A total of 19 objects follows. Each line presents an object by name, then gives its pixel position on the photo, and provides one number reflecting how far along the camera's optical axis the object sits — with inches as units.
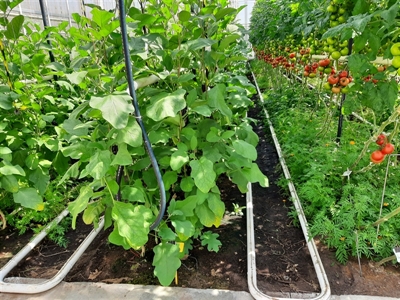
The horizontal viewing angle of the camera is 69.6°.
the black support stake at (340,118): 87.7
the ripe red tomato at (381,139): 64.3
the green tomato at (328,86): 93.7
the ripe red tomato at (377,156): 63.2
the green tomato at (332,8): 86.5
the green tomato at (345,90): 87.1
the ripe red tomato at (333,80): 89.7
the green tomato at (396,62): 54.9
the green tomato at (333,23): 88.0
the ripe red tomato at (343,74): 88.5
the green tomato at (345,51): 89.2
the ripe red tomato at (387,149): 62.1
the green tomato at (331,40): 92.1
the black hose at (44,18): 75.6
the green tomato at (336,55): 89.7
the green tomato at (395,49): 54.7
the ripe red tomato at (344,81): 88.0
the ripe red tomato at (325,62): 100.9
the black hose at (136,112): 36.1
